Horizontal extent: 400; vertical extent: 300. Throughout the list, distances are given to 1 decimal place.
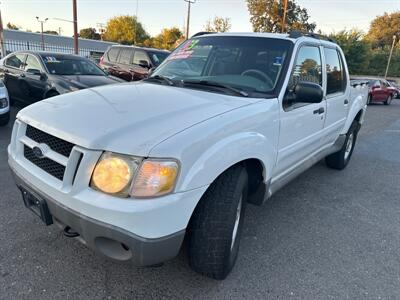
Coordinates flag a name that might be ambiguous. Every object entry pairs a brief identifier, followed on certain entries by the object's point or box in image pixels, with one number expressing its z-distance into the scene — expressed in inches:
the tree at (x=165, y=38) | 2554.1
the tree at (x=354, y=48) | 1563.7
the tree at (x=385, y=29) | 2790.4
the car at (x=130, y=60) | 392.2
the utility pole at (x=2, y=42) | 824.9
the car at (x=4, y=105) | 230.0
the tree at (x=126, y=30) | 2714.1
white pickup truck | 71.6
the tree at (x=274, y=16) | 1926.7
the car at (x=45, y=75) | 263.0
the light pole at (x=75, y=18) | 719.4
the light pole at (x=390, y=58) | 1778.3
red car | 743.1
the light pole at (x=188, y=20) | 1266.0
